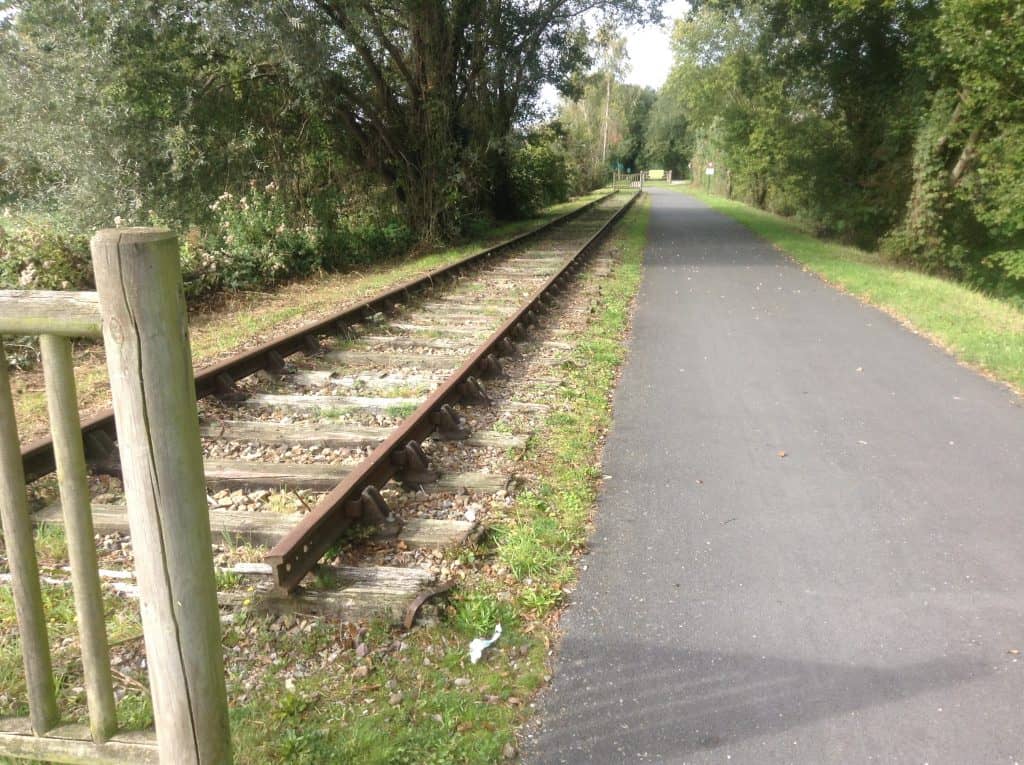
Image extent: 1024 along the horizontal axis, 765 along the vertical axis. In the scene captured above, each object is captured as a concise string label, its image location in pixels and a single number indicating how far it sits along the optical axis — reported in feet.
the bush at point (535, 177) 100.22
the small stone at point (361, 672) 9.57
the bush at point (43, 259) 27.32
